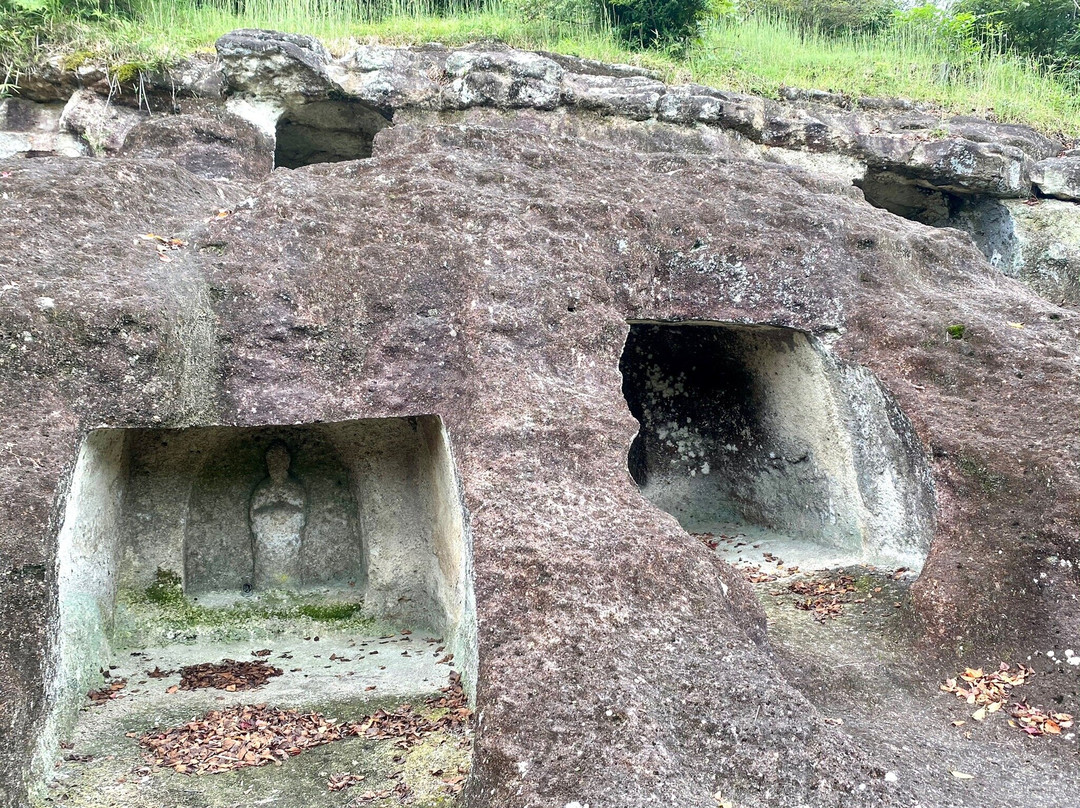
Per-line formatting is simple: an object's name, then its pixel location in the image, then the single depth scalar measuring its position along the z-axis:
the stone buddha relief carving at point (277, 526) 6.59
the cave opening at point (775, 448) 5.68
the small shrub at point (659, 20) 10.69
